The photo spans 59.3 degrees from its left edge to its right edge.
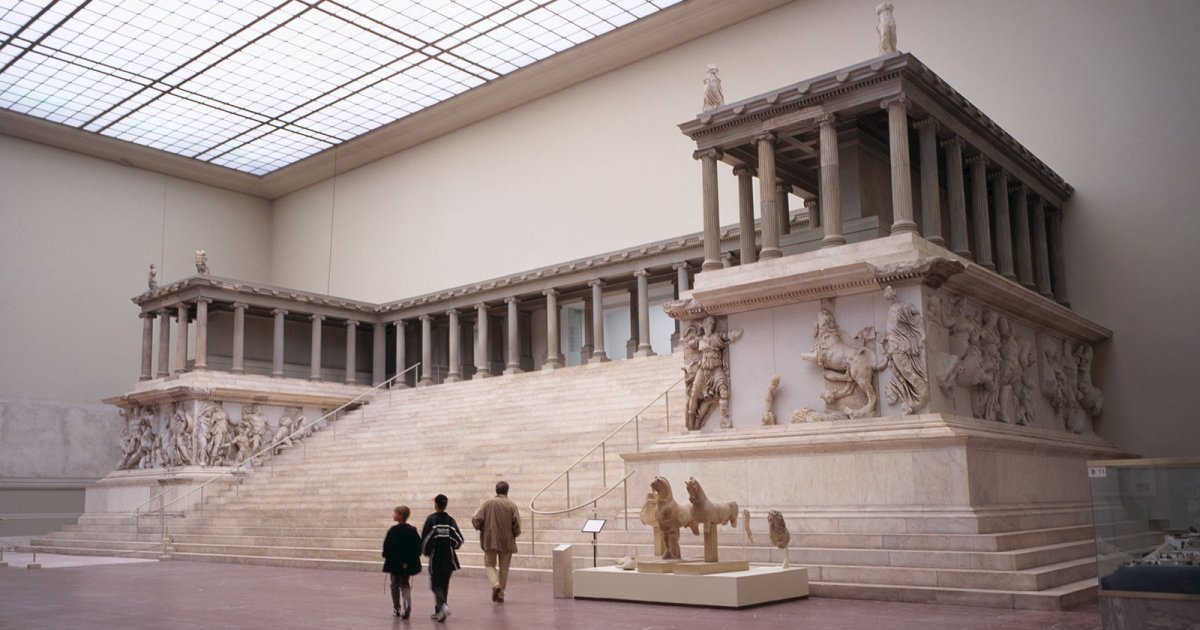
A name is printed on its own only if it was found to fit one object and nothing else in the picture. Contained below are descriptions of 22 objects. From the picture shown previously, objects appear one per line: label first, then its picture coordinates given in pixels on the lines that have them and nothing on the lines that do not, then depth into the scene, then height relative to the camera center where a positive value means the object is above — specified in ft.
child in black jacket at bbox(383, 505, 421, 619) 39.40 -2.73
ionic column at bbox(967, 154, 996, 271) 67.36 +16.81
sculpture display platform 39.32 -4.16
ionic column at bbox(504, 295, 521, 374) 112.47 +15.14
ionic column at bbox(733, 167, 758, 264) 62.49 +15.92
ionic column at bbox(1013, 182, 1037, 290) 73.97 +15.71
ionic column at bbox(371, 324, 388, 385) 127.13 +15.55
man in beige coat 43.65 -2.10
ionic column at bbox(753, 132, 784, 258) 59.52 +16.12
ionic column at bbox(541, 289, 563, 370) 110.11 +15.99
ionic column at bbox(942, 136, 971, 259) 62.28 +16.26
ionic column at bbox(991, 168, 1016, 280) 70.28 +15.65
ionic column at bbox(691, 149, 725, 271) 62.54 +16.13
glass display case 24.84 -1.61
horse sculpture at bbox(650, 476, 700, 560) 42.14 -1.32
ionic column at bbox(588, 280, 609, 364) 105.09 +15.69
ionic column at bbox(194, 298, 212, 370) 105.91 +15.55
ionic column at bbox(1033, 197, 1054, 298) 77.30 +16.08
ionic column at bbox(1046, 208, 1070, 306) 80.64 +16.36
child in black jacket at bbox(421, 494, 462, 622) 38.68 -2.42
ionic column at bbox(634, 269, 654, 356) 100.83 +14.84
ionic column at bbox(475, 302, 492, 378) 115.14 +14.89
